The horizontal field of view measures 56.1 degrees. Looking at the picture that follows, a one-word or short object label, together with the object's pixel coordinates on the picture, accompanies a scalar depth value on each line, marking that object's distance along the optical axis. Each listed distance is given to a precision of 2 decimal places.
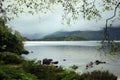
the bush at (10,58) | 9.71
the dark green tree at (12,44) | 20.03
